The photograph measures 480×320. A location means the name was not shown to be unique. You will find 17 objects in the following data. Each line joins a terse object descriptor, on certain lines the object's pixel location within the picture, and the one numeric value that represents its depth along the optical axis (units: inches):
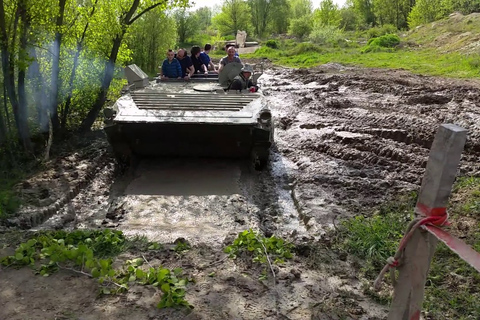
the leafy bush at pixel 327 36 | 1350.3
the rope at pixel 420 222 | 90.4
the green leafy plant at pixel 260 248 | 160.4
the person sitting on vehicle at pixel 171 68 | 376.5
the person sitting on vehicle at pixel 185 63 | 391.2
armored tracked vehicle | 260.8
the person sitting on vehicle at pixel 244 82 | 327.9
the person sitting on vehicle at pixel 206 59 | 430.1
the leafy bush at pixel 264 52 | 1265.4
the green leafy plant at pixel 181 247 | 165.5
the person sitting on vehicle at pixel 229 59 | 363.6
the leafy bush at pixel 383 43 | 1065.5
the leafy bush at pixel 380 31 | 1406.3
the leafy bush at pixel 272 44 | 1433.3
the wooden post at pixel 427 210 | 85.1
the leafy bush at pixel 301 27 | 1892.2
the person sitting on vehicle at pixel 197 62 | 410.0
